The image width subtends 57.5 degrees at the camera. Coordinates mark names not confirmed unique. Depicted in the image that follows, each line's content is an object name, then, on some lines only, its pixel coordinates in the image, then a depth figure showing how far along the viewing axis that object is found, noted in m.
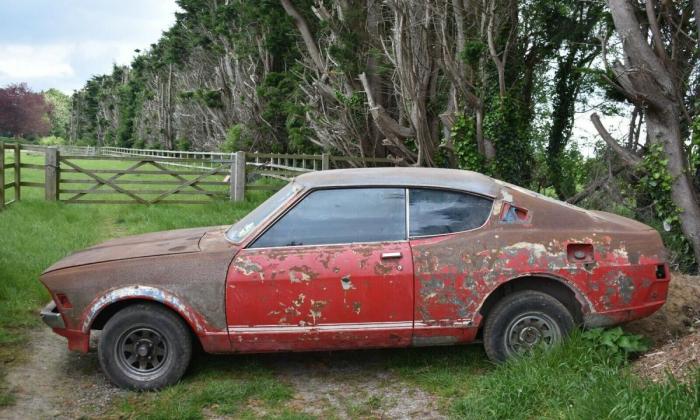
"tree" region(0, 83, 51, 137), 94.50
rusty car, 4.65
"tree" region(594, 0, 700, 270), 7.96
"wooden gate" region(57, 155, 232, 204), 14.58
